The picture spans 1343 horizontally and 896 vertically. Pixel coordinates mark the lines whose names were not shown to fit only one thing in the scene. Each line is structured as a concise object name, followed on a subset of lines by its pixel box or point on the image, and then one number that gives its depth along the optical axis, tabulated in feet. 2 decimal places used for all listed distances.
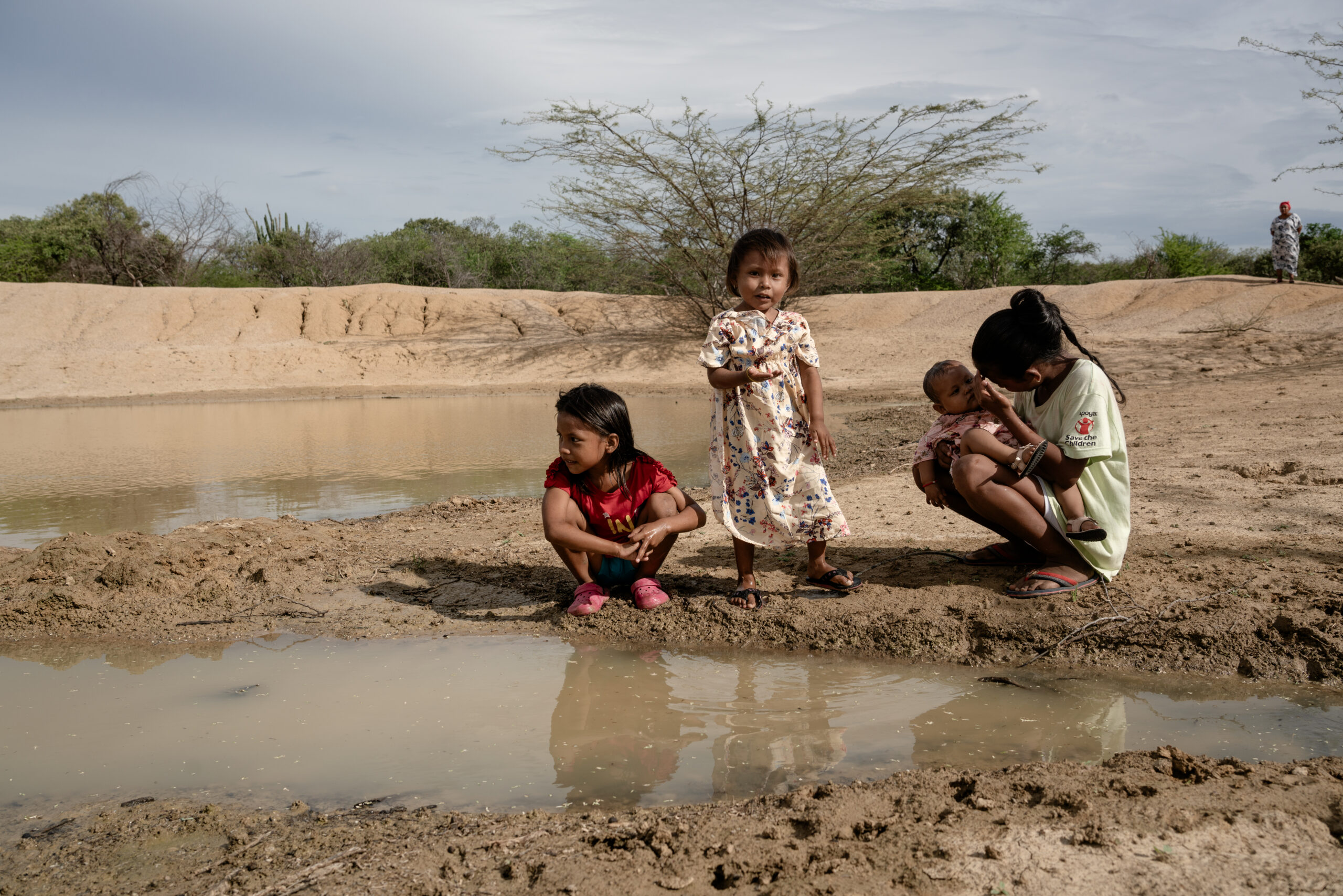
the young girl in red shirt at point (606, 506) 11.44
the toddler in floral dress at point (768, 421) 11.45
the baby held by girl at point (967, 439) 10.66
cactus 105.60
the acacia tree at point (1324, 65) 33.50
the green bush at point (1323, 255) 74.28
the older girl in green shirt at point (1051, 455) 10.58
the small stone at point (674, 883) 5.89
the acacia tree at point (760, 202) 51.21
